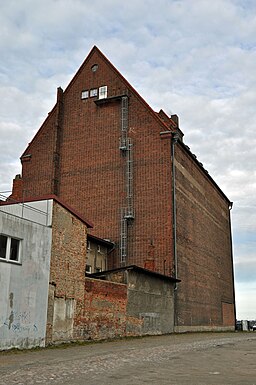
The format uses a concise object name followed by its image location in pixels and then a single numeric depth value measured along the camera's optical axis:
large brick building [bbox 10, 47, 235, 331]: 35.09
